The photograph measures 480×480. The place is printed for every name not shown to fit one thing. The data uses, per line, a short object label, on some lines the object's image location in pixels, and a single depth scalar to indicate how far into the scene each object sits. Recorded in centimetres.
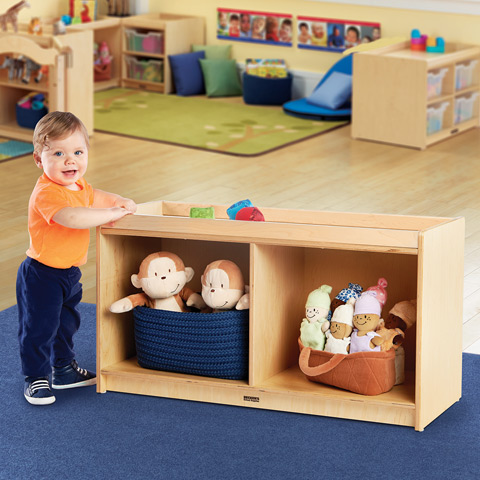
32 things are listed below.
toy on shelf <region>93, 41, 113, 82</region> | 1250
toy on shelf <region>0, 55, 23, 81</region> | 973
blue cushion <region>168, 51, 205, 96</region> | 1213
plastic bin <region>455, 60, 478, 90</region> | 1006
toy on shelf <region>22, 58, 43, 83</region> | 958
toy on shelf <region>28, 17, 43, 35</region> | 951
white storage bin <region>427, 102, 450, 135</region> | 962
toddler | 395
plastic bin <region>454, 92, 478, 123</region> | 1014
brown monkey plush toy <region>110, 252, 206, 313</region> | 419
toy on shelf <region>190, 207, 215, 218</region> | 430
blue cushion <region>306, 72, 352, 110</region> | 1069
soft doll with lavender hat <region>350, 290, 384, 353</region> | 401
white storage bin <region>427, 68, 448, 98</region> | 956
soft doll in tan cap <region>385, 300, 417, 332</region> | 412
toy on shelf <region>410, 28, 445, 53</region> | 1002
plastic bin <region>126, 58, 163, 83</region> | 1240
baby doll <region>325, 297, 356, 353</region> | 405
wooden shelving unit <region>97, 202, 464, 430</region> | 387
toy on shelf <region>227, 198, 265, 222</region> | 422
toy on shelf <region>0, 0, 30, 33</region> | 936
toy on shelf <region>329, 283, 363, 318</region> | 414
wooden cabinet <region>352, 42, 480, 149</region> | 941
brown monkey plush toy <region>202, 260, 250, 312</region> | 413
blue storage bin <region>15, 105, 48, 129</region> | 971
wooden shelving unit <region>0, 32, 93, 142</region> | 893
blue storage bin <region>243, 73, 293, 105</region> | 1144
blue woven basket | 412
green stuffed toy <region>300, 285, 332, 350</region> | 410
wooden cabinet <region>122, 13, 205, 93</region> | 1230
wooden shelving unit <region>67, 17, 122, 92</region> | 1253
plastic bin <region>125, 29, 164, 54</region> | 1238
